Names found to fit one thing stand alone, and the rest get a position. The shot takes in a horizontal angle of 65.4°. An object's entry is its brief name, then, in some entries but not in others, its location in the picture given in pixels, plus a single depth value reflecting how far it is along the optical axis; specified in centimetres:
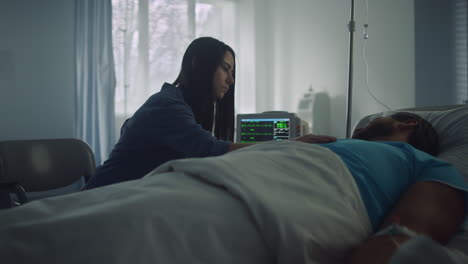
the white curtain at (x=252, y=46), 280
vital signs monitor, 185
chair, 176
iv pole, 192
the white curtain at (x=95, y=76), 253
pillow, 112
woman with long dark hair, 115
